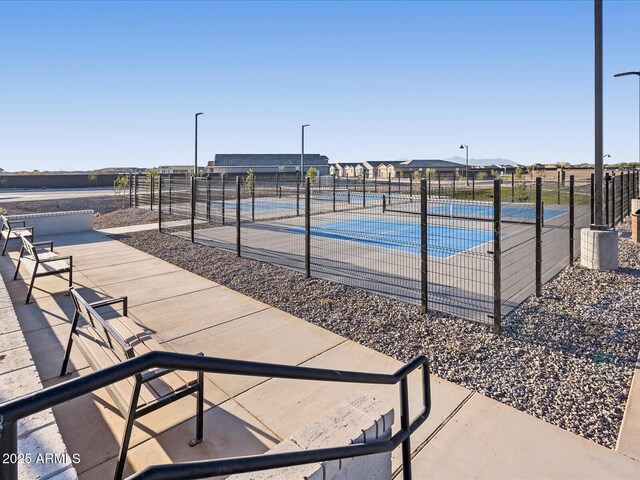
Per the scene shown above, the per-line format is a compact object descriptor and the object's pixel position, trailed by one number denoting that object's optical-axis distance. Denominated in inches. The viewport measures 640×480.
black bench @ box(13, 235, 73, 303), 277.6
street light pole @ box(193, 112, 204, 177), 1089.1
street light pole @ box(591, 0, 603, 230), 320.2
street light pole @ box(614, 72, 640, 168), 578.0
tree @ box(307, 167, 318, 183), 1675.2
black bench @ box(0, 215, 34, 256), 404.3
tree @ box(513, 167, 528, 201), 1044.4
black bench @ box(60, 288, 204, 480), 115.0
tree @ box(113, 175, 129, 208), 1016.9
